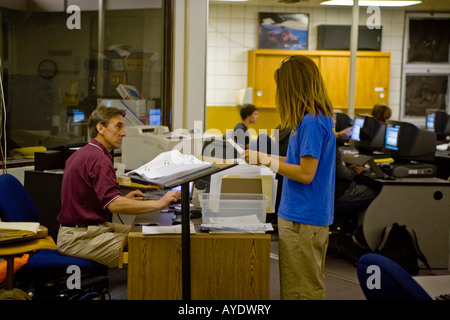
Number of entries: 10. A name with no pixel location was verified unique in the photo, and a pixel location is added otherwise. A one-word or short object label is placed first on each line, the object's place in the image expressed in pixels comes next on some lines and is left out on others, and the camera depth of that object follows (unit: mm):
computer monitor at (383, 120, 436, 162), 4879
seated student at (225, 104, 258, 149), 6043
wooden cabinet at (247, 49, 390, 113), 9359
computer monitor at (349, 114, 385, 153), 6484
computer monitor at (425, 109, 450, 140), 7688
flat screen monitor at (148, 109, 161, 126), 5775
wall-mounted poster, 9570
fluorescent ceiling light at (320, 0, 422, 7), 8695
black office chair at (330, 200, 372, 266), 4613
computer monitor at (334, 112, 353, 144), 7730
